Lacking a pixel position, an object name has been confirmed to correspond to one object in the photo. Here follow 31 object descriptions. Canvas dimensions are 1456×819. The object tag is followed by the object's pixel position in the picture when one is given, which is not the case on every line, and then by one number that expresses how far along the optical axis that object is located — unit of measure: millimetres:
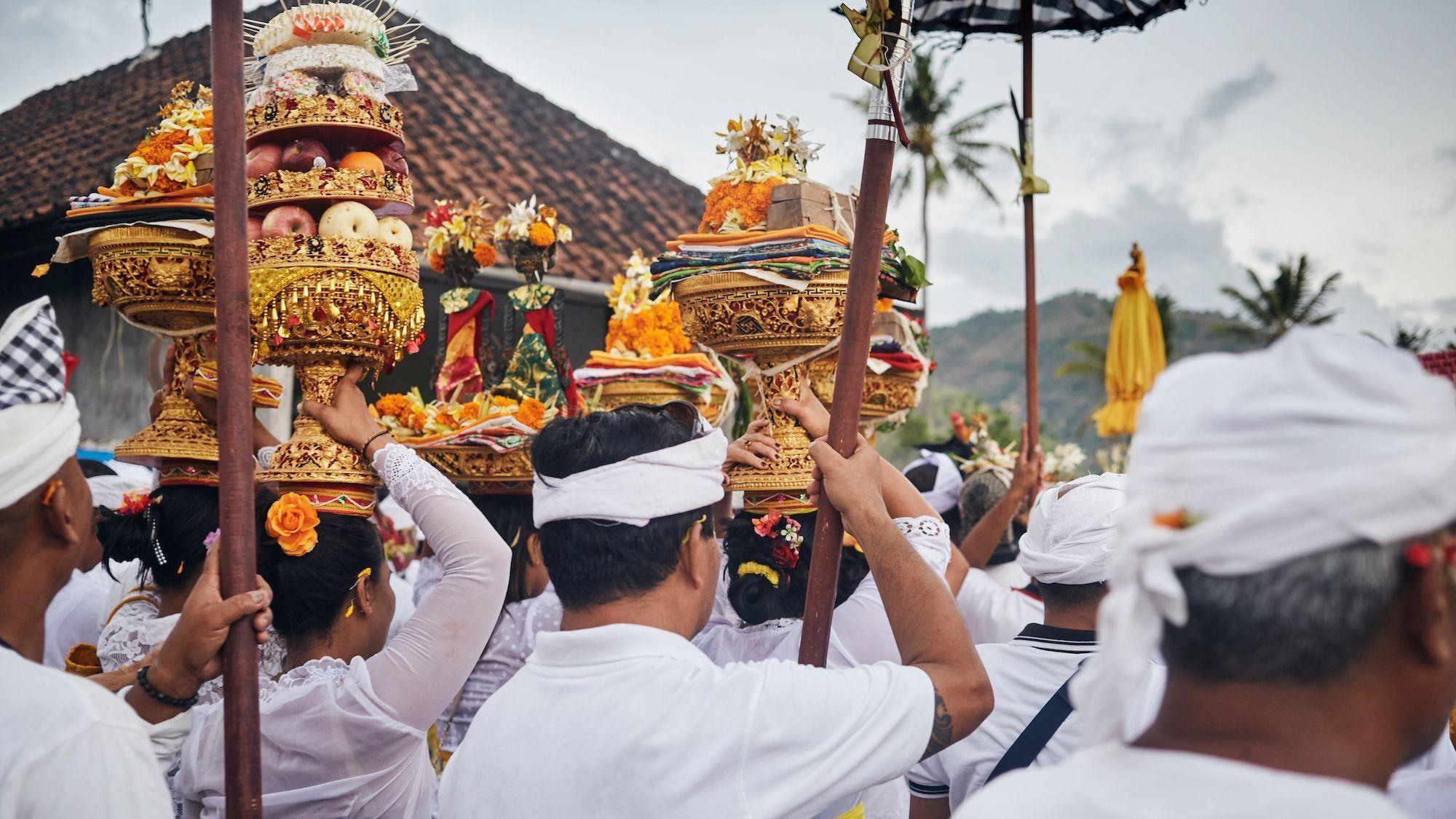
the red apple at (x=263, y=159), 2943
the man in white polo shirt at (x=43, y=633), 1625
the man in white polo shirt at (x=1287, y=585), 1259
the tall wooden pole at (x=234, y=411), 2230
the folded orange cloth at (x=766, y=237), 3164
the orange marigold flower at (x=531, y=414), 4203
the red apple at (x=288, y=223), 2879
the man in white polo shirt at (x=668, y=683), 1919
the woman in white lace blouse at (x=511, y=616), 4098
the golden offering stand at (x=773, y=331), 3139
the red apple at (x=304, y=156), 2939
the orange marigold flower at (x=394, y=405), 4254
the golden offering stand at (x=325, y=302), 2824
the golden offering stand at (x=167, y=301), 3043
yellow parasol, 7090
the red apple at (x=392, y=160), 3074
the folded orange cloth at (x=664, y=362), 4461
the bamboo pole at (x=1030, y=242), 4543
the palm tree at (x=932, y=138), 30062
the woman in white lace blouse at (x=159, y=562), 3053
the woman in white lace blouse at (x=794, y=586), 2887
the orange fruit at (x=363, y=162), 2979
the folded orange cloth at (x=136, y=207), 3049
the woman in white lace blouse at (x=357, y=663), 2613
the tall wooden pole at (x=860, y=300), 2363
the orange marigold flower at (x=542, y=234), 5207
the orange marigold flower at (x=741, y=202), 3436
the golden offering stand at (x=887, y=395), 3947
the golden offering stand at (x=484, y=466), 4145
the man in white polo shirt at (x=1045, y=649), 2770
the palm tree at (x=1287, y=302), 35281
